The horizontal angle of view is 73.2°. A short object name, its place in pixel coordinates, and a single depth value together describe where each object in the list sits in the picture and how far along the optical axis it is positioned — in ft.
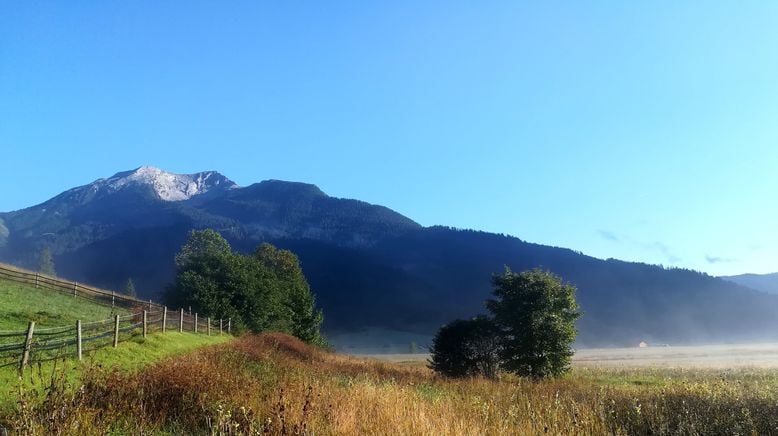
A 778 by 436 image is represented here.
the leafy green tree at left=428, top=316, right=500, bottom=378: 113.29
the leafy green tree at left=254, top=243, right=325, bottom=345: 224.12
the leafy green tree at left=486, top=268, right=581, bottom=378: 102.83
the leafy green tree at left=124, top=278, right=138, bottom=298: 448.57
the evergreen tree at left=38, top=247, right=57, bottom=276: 457.68
